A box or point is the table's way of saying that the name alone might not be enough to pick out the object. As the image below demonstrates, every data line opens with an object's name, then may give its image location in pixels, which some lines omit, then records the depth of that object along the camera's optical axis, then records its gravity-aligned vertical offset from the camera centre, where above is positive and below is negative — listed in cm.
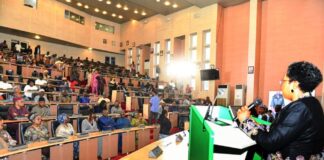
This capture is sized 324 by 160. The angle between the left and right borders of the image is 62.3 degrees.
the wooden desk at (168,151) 302 -92
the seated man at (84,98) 925 -76
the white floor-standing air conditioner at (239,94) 1196 -71
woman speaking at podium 130 -23
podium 126 -30
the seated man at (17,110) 607 -79
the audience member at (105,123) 652 -114
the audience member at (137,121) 751 -127
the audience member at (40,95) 786 -59
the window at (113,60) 2077 +131
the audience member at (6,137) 452 -106
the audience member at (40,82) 969 -21
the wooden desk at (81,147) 405 -129
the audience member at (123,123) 702 -121
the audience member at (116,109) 884 -108
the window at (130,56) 1972 +156
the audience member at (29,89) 820 -41
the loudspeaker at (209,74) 1254 +19
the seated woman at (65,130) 514 -109
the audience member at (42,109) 682 -85
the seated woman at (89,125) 616 -114
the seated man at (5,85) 810 -29
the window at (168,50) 1638 +169
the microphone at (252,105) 156 -16
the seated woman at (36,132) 491 -105
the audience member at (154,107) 981 -109
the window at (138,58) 1891 +137
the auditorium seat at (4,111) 620 -83
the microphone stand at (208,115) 138 -20
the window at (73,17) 1697 +391
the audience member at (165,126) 734 -134
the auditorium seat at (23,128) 490 -98
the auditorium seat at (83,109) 779 -98
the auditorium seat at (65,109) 762 -93
